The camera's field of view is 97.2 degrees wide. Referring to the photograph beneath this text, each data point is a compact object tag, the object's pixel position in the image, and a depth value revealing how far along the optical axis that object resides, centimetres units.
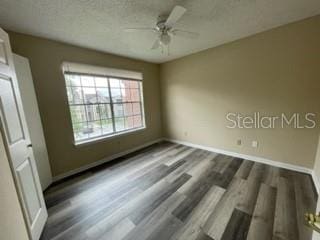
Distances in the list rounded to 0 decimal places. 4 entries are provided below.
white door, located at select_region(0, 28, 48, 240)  122
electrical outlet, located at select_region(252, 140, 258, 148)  285
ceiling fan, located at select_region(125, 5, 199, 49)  182
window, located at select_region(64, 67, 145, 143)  285
